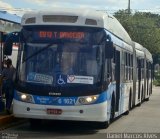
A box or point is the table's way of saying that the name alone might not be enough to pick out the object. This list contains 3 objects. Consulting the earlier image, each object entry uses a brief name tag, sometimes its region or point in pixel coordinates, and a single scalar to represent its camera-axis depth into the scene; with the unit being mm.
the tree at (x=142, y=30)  75625
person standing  17484
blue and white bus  14219
